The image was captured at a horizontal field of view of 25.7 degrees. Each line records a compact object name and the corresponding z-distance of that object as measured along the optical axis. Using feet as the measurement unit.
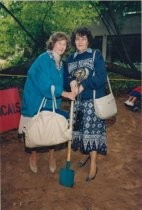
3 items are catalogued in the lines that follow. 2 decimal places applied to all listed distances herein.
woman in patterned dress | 12.61
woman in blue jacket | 12.27
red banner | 19.22
